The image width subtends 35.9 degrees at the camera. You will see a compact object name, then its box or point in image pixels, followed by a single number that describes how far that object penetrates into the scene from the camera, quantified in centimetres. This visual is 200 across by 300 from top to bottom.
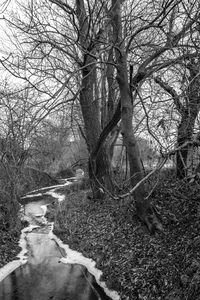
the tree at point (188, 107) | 654
